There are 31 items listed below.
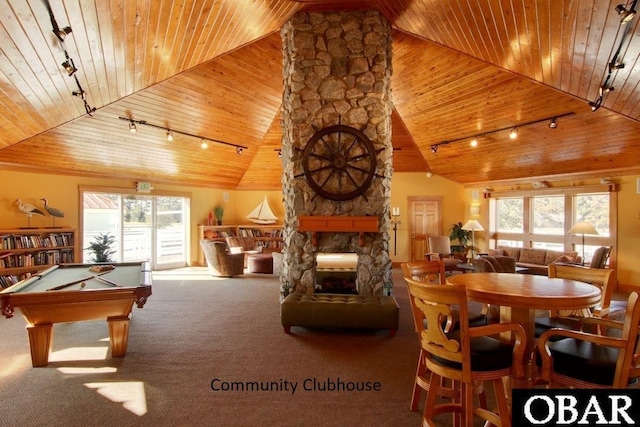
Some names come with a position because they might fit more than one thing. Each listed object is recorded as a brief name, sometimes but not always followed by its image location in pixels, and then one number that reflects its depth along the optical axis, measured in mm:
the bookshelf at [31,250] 6266
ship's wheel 5223
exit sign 8680
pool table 3260
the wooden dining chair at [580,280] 2740
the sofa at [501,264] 5762
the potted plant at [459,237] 9797
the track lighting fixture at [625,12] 2789
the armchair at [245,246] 9477
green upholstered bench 4270
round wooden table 2168
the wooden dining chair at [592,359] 1854
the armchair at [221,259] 8336
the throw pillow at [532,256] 7883
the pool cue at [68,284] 3596
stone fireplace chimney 5254
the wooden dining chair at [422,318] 2441
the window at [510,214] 9258
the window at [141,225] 8305
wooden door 10242
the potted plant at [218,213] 10359
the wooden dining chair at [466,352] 2006
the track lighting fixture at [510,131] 6043
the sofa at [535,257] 7160
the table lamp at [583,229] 6660
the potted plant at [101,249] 6832
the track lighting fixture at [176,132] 6318
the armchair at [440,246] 9023
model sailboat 10352
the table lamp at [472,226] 8875
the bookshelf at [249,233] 10008
